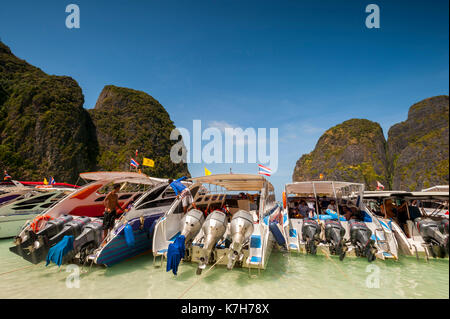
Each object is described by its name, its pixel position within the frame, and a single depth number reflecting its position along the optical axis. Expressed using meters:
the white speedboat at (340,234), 6.02
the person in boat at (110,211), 6.21
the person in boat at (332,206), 9.17
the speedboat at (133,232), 5.54
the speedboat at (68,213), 5.64
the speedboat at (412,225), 5.79
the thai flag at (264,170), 7.77
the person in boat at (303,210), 8.67
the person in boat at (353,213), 7.61
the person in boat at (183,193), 6.82
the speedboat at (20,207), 9.70
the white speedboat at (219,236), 5.11
